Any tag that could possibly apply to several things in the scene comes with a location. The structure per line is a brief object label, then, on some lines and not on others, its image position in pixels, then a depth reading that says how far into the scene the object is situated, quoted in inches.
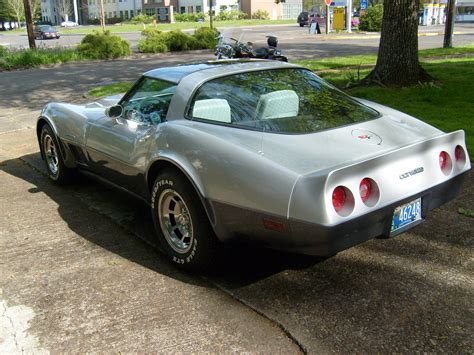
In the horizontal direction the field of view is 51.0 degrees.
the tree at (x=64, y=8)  3176.7
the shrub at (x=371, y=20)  1391.5
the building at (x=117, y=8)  3351.4
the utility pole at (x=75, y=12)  3572.8
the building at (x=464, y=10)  2128.4
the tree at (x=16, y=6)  2699.3
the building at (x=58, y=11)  3529.0
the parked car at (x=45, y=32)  1641.2
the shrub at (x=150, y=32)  944.3
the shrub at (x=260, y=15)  3029.0
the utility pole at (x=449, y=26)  694.5
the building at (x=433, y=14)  1765.9
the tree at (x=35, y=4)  2475.4
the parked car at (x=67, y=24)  2997.5
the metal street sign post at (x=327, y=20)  1323.8
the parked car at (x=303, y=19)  1946.4
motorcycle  480.7
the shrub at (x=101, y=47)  841.5
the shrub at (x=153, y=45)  912.3
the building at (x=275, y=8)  3223.4
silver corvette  107.2
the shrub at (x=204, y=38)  973.8
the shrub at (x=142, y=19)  2741.6
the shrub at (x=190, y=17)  2824.8
